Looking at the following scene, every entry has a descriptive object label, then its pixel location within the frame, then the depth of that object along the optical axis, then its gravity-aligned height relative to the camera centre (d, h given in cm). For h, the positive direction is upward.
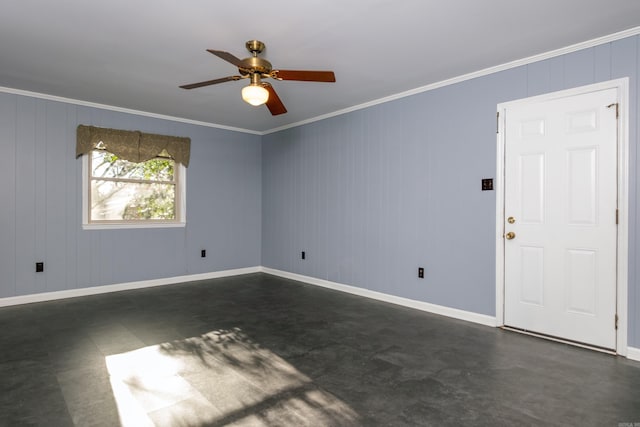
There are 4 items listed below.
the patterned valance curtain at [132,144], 474 +93
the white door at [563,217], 294 -4
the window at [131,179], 486 +45
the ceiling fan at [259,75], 274 +104
